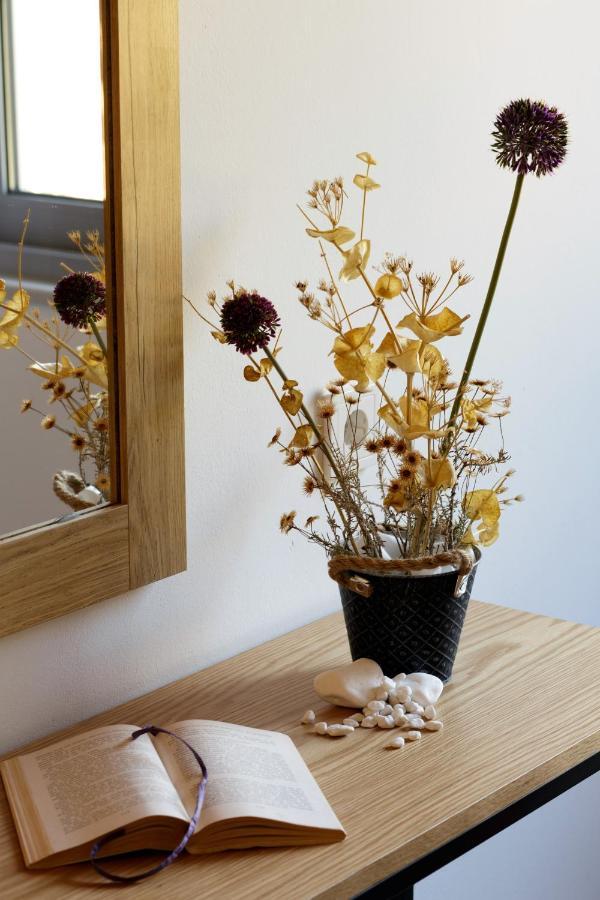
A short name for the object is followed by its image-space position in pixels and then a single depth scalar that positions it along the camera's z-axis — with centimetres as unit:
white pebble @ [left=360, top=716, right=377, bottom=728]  192
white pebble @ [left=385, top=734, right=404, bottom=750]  188
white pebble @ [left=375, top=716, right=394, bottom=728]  191
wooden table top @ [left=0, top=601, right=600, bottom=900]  168
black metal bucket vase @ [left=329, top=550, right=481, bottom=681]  194
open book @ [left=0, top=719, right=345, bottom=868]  170
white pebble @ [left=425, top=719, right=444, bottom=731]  191
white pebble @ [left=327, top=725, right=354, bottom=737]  190
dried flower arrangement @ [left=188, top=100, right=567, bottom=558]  189
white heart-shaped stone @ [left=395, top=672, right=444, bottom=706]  194
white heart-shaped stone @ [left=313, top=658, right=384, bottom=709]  194
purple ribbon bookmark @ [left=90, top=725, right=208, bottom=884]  167
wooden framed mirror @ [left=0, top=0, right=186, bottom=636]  185
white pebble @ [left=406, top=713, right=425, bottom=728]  191
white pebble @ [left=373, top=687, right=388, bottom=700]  194
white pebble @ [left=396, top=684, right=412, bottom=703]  193
